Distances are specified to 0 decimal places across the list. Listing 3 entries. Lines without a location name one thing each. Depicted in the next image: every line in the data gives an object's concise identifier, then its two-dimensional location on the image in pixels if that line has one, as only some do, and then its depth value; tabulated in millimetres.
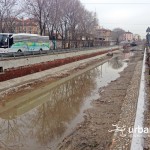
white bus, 19808
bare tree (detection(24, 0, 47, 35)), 32743
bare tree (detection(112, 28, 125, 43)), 116948
